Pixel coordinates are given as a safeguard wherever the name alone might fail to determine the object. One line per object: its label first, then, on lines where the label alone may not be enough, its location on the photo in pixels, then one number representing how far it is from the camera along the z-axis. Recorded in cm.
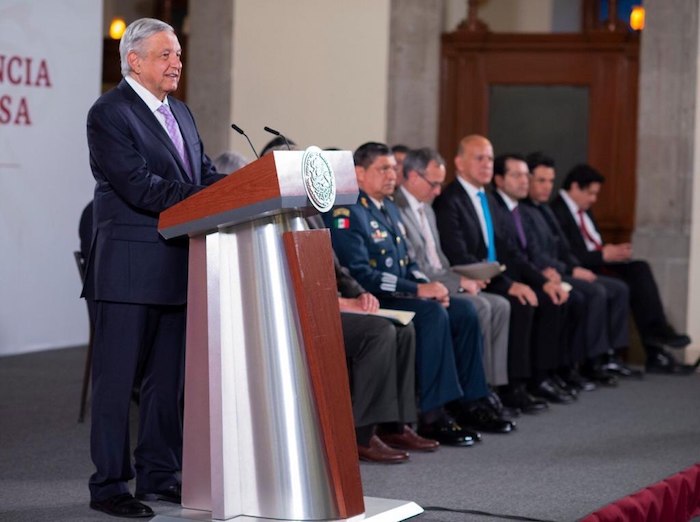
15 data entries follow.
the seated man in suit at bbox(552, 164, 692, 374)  1378
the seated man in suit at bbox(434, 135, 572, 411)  1072
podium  551
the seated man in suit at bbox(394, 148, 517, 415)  1010
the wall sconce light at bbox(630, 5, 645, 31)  1864
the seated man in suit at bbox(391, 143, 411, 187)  1087
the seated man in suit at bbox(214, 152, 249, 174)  913
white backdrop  1278
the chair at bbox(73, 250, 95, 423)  933
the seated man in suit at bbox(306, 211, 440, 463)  836
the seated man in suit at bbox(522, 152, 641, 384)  1260
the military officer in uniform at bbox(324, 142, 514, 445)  901
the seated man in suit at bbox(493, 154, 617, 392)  1197
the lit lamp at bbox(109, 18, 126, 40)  2084
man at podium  621
